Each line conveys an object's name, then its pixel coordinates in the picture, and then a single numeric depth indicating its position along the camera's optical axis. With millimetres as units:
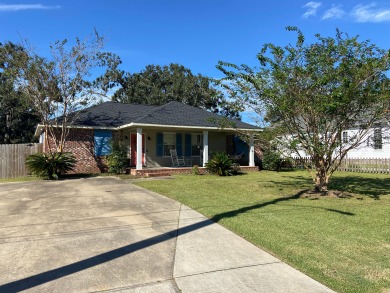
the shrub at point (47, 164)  14797
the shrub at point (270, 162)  20025
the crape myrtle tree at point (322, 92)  9273
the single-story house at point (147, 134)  18000
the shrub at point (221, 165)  16516
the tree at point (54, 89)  16891
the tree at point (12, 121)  31792
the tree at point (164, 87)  42219
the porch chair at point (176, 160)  19688
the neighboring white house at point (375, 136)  10975
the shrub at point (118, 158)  16766
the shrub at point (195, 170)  17094
